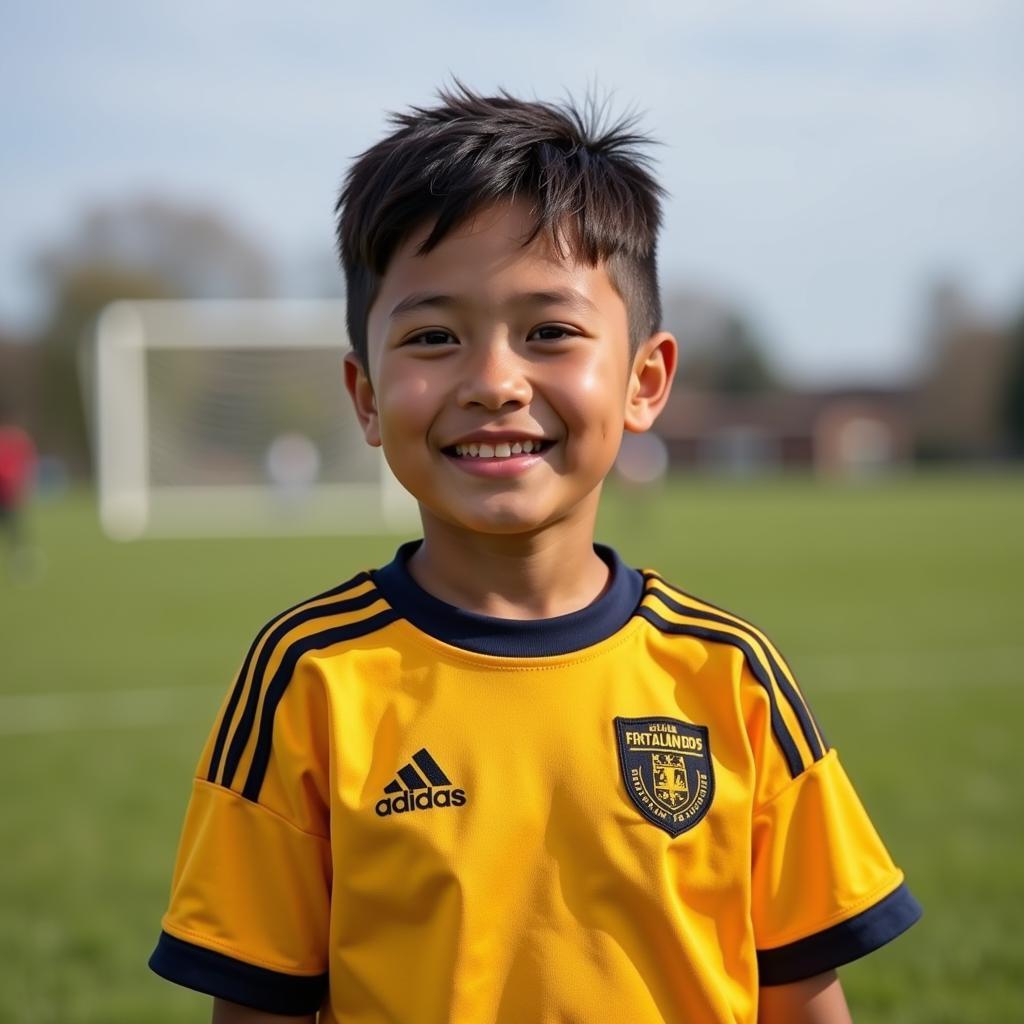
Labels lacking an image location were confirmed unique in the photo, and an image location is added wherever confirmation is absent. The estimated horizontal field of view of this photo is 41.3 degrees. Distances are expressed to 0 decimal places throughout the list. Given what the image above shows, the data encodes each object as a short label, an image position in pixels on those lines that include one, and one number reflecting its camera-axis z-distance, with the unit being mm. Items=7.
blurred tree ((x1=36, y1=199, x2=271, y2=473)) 57000
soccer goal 25000
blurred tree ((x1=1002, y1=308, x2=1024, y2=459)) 64875
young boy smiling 1606
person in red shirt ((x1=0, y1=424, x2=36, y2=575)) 18672
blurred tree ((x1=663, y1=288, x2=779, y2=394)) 78000
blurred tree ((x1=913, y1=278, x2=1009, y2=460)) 67812
